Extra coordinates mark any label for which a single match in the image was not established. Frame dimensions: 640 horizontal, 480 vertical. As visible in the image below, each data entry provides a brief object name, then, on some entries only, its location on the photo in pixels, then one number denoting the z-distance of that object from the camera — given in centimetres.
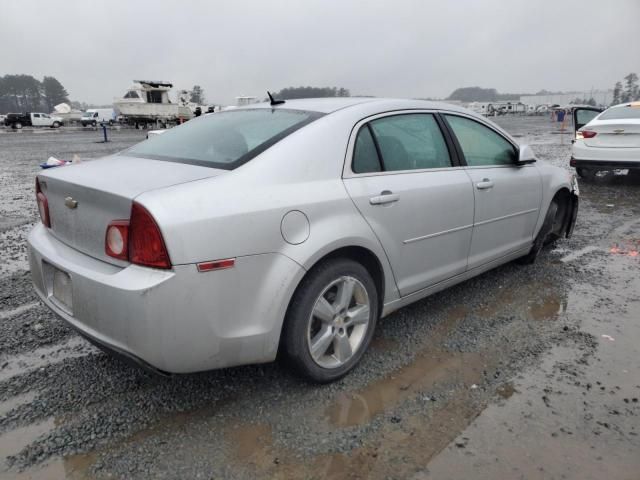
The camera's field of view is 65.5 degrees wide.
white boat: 4094
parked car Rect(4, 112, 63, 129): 4047
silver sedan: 222
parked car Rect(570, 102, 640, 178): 867
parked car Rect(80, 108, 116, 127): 4671
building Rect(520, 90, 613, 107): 14458
